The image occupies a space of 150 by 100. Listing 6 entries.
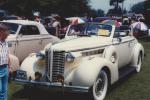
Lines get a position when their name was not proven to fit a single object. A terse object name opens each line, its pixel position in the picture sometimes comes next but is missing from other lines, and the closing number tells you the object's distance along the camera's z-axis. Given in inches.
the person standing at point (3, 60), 145.4
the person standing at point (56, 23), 527.0
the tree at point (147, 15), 742.8
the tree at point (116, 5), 1940.5
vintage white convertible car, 188.0
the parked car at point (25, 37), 288.7
